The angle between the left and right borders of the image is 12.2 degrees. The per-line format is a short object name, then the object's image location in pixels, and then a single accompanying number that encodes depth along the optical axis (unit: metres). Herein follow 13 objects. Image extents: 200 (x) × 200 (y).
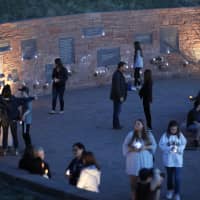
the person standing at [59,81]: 24.94
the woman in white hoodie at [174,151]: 16.55
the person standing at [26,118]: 20.91
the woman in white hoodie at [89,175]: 15.34
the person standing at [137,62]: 28.80
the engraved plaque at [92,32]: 29.08
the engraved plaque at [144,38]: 30.33
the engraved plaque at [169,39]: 30.91
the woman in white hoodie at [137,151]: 16.08
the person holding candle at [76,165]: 15.63
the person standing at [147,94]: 22.52
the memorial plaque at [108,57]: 29.55
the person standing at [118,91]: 23.17
